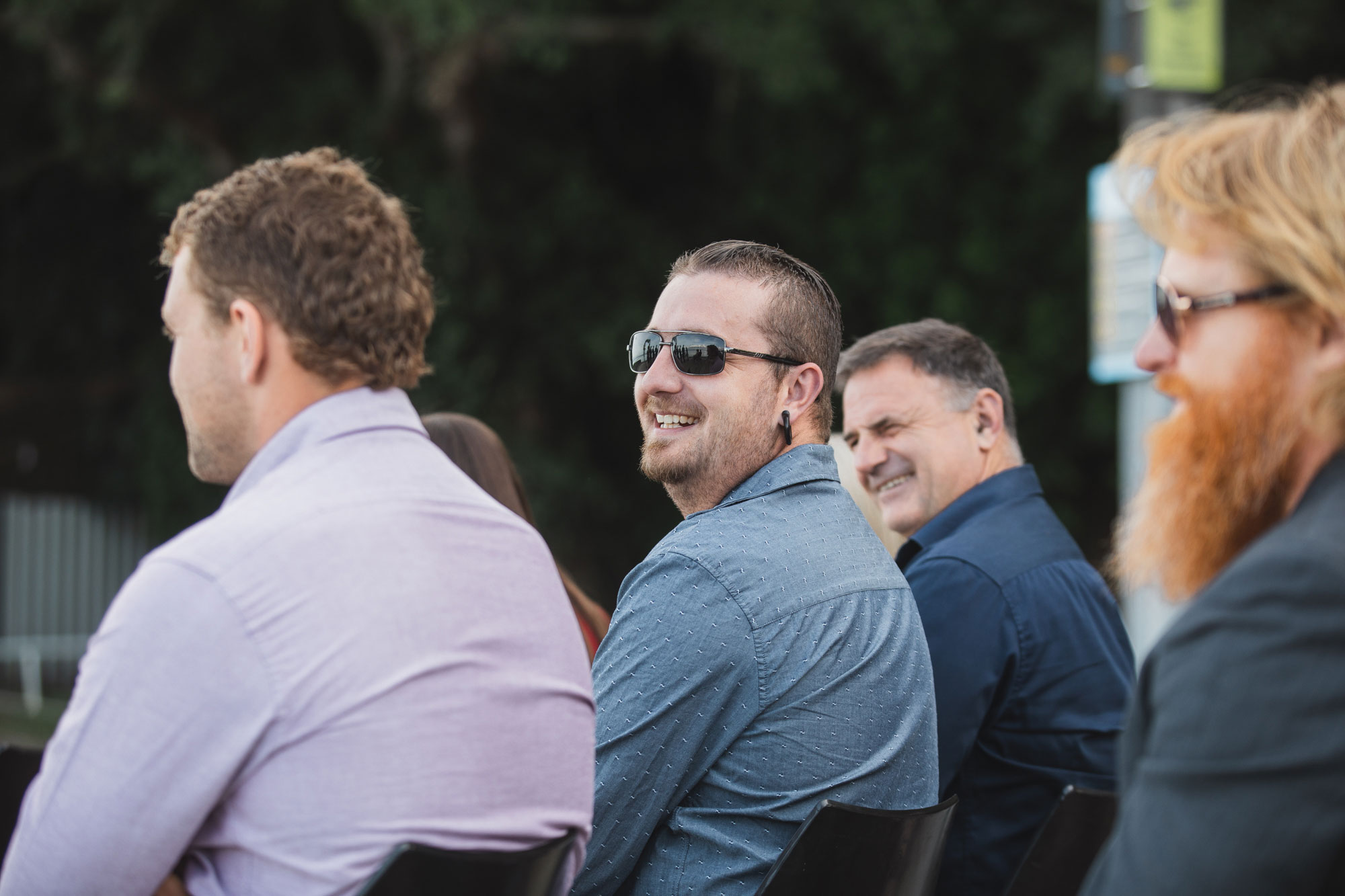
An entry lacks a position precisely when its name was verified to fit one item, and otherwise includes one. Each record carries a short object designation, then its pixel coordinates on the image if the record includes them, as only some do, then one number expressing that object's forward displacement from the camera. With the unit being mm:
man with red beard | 2250
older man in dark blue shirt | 5355
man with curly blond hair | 3111
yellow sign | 12062
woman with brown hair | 6488
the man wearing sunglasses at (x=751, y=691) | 4172
